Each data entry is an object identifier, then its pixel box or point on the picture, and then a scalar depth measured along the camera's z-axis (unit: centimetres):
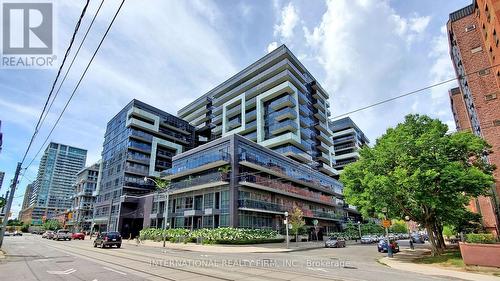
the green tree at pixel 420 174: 1922
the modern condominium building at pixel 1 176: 3522
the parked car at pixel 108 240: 2855
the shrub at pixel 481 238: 1645
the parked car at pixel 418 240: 5225
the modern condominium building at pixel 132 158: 6075
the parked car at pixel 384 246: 2917
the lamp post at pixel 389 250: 2246
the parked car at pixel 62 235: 4734
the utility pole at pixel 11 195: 2542
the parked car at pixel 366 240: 5091
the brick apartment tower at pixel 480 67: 3095
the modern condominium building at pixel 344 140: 9681
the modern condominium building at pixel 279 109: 6456
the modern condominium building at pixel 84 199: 8825
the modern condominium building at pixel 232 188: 4066
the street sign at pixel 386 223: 2292
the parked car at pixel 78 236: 5302
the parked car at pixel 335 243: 3719
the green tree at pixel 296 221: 4294
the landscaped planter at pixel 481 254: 1535
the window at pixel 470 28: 3808
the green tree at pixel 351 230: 6712
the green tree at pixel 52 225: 10002
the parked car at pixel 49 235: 5184
